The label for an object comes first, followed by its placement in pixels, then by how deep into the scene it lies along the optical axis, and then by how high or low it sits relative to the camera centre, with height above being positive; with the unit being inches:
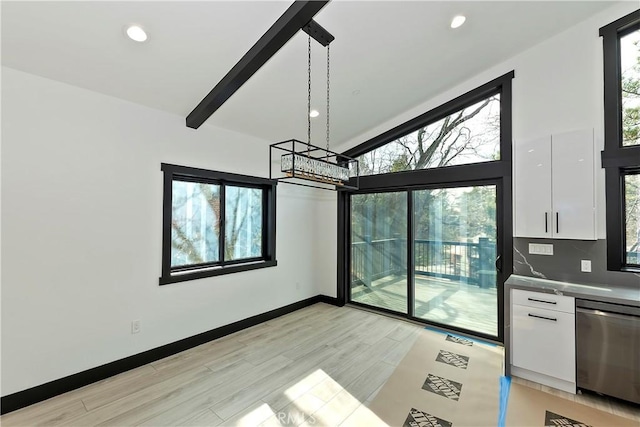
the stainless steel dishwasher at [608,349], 91.0 -44.0
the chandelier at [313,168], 83.0 +15.7
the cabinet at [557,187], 110.2 +12.9
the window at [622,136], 109.8 +32.1
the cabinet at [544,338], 101.5 -45.4
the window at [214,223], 131.0 -3.4
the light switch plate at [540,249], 123.7 -13.7
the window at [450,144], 144.1 +42.1
